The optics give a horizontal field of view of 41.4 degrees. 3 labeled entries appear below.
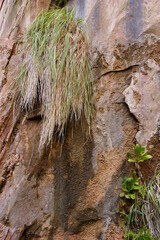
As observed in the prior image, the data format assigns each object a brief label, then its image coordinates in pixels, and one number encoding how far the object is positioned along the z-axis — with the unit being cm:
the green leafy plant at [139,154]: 149
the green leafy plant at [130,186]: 146
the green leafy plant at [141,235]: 127
